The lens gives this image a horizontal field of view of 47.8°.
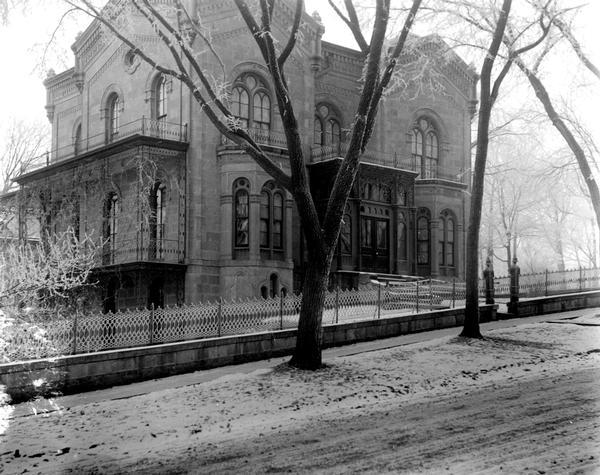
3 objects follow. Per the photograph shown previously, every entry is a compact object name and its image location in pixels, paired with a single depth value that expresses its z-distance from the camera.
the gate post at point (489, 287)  21.95
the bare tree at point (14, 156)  35.37
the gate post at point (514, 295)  21.83
